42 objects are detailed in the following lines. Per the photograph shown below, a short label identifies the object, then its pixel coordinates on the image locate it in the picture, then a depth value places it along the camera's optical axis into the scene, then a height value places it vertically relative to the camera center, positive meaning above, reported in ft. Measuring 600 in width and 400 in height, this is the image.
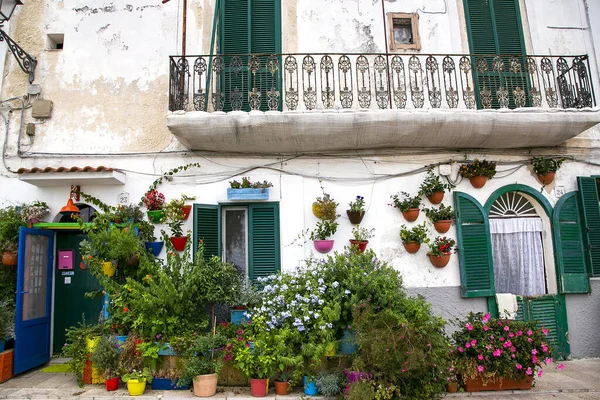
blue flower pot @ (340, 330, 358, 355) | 20.80 -3.46
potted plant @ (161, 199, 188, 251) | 25.41 +2.99
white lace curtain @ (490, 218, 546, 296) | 27.30 +0.34
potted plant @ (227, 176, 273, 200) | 26.00 +4.57
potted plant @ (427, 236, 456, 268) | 25.77 +0.77
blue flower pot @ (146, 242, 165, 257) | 25.58 +1.59
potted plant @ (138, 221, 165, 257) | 25.50 +2.09
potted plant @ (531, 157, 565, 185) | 27.17 +5.42
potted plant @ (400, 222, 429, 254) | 25.93 +1.57
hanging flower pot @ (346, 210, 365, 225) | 26.05 +2.91
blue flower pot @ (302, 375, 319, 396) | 20.18 -5.17
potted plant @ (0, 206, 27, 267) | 24.31 +2.41
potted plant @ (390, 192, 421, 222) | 26.25 +3.41
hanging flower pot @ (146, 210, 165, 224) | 25.59 +3.38
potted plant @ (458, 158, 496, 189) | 26.73 +5.27
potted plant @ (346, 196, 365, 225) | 26.05 +3.17
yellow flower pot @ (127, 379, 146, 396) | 20.33 -4.82
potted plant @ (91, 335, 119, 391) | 20.88 -3.76
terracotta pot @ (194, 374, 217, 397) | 20.12 -4.80
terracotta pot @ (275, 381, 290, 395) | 20.34 -5.10
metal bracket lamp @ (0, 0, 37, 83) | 25.57 +13.54
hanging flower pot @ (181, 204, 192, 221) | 25.89 +3.59
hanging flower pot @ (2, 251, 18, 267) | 24.27 +1.24
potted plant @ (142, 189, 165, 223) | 25.68 +3.94
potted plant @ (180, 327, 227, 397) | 20.16 -3.96
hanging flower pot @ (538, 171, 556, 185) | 27.25 +4.84
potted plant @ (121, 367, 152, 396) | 20.33 -4.57
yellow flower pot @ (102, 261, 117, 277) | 23.21 +0.53
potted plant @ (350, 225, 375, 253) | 25.79 +1.78
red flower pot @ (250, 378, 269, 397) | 20.18 -5.00
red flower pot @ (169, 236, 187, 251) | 25.34 +1.83
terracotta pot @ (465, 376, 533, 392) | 20.71 -5.47
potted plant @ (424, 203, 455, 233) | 26.27 +2.66
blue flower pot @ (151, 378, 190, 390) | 21.26 -4.96
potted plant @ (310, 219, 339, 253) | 25.77 +1.89
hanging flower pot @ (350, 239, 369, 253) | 25.73 +1.31
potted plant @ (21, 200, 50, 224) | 25.31 +3.76
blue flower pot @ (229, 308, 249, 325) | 23.62 -2.21
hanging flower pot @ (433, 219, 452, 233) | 26.21 +2.21
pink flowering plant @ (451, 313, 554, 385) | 20.10 -3.89
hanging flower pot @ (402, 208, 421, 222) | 26.21 +2.91
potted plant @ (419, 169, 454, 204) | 26.45 +4.31
